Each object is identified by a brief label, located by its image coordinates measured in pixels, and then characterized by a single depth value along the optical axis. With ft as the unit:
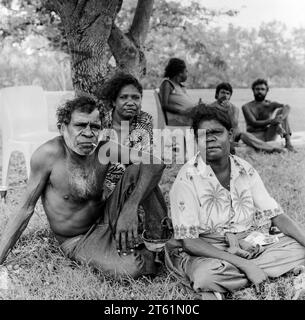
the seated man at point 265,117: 23.36
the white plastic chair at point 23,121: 17.87
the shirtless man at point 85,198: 10.30
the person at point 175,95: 20.42
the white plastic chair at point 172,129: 20.62
